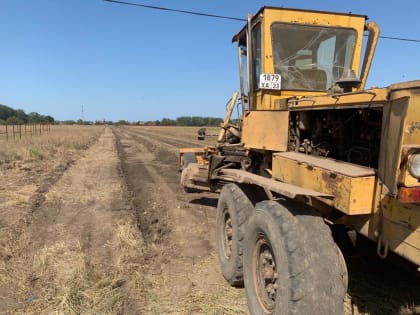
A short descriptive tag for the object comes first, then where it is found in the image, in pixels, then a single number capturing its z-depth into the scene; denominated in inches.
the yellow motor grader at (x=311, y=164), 91.7
